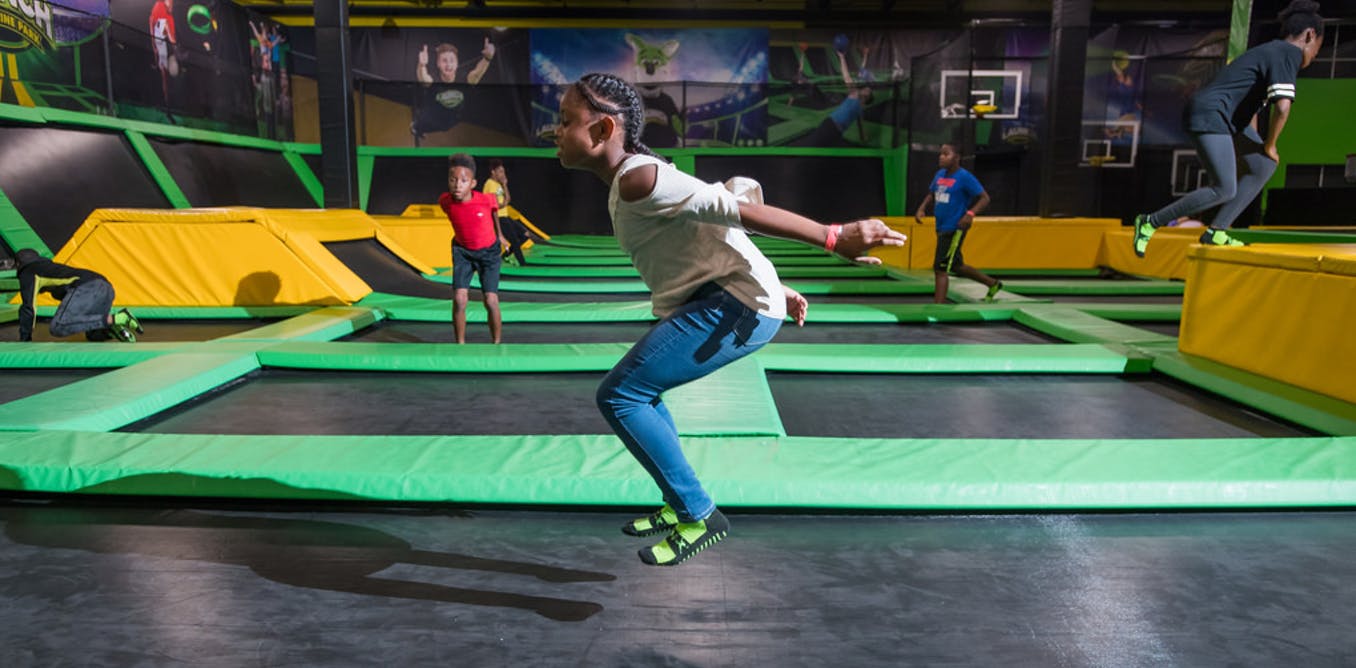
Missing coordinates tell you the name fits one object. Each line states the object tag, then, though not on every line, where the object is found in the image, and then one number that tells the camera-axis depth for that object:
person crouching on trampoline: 3.89
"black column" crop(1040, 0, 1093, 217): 8.68
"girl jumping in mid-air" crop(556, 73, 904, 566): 1.54
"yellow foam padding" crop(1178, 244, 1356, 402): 2.92
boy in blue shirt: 5.18
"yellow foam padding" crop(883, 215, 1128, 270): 8.81
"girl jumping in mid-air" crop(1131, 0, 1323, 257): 3.42
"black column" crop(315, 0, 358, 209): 8.83
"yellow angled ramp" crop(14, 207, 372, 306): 5.25
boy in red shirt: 3.89
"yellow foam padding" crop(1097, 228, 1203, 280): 7.91
